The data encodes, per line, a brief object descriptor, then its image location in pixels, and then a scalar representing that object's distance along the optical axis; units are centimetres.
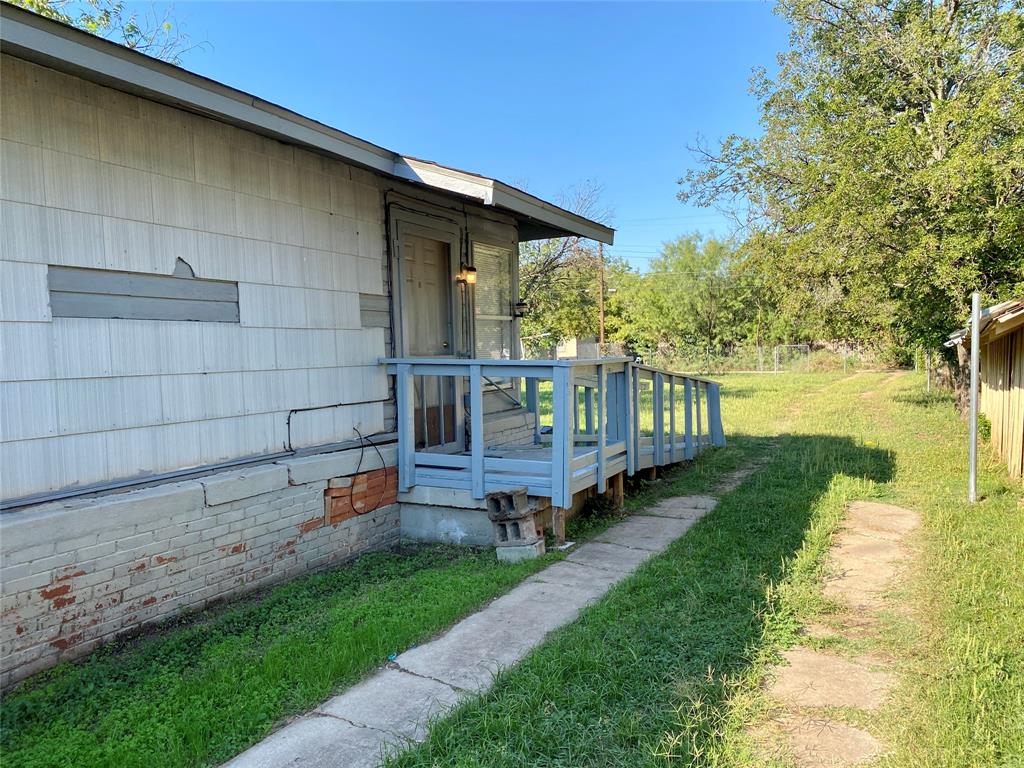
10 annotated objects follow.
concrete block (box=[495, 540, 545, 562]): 474
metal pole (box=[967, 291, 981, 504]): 590
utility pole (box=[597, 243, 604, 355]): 2642
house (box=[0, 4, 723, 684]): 321
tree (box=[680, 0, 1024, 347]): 821
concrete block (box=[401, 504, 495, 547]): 518
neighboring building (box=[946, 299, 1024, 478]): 588
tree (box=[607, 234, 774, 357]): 3975
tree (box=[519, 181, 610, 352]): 1938
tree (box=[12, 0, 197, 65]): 1031
